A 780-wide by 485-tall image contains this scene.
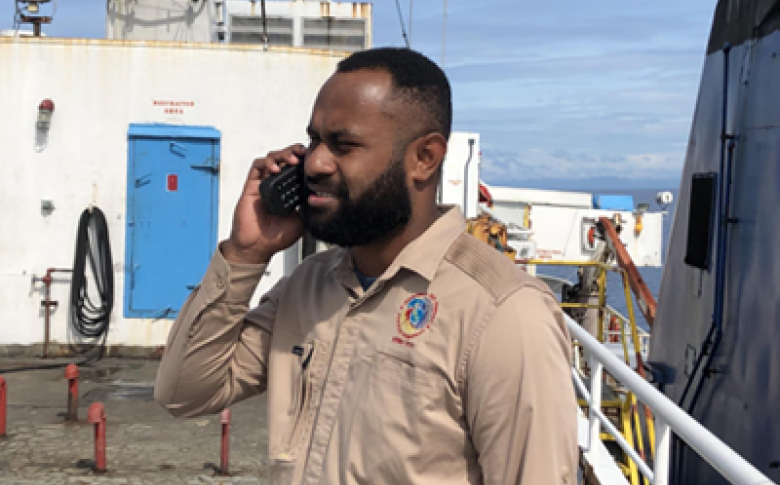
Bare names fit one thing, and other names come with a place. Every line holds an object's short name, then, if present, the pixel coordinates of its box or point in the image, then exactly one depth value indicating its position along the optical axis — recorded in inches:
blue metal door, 384.2
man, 70.6
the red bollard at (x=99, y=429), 224.5
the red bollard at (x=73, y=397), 276.5
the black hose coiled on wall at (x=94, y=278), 375.9
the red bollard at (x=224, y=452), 239.4
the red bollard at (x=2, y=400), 259.9
